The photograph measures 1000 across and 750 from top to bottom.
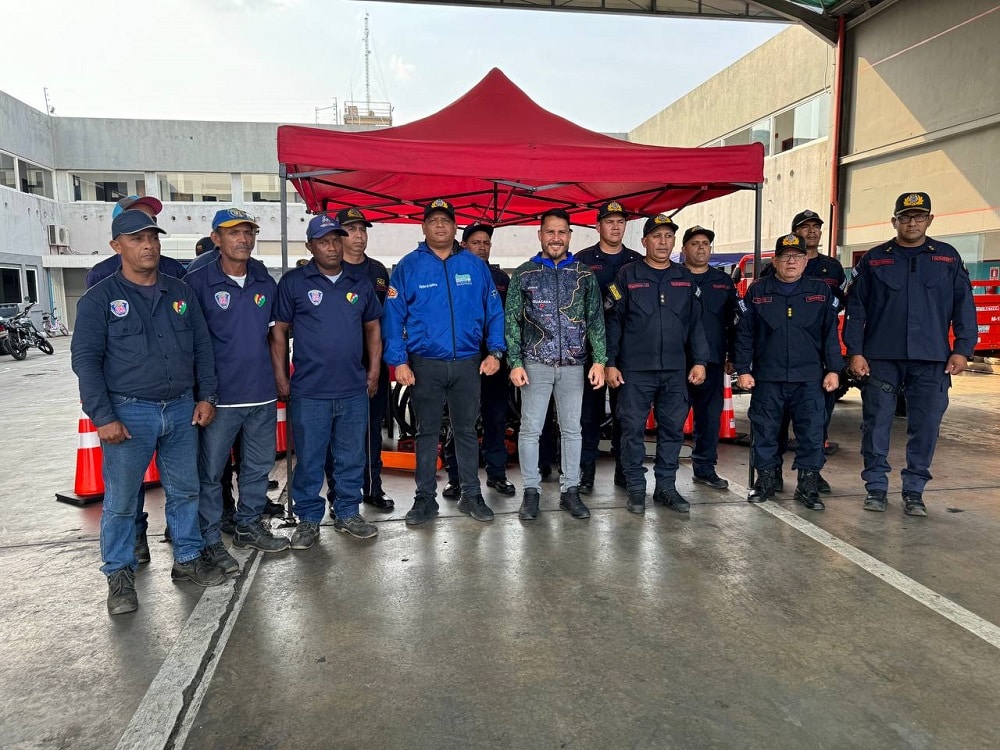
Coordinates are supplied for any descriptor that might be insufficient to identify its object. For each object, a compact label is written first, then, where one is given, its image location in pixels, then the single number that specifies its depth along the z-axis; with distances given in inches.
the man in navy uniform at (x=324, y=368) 148.1
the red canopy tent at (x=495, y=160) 182.5
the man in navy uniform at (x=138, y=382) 115.6
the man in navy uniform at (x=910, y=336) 167.3
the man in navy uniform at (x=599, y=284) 188.2
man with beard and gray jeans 167.9
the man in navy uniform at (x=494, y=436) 190.2
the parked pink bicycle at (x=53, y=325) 879.1
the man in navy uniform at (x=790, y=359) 175.0
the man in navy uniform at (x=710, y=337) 192.4
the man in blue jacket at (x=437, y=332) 162.1
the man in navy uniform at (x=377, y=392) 167.2
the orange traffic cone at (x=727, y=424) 254.3
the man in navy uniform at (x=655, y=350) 172.2
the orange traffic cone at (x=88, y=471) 189.9
